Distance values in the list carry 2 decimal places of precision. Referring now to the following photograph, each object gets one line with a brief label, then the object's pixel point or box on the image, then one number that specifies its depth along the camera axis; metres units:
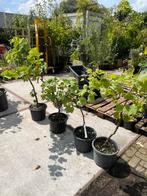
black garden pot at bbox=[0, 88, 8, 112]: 3.44
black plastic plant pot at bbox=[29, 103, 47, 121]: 3.09
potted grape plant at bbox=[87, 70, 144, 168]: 1.68
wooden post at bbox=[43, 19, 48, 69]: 5.76
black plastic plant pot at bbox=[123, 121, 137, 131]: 2.86
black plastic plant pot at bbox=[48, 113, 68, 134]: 2.76
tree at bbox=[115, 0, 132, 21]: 10.47
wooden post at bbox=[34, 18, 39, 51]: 5.49
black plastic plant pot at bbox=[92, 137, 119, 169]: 2.10
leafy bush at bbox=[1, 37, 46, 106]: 2.71
